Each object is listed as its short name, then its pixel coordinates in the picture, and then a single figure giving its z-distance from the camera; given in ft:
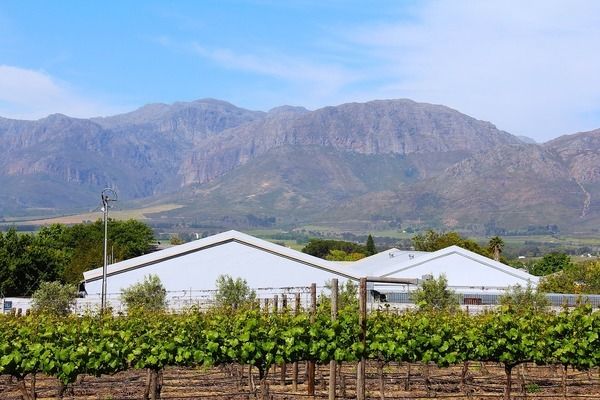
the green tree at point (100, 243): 268.52
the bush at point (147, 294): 148.87
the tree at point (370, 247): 459.19
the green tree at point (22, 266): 232.12
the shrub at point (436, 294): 145.48
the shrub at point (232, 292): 154.11
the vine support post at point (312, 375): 73.22
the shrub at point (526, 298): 134.60
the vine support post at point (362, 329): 60.03
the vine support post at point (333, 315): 62.18
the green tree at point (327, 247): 486.79
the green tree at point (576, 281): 227.40
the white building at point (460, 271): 204.44
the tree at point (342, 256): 401.49
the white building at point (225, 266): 178.60
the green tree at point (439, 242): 332.60
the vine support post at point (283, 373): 85.56
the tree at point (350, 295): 111.79
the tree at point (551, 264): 409.82
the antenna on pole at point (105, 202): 133.69
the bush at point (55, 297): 153.98
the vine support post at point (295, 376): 78.82
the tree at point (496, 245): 324.58
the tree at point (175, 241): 483.84
